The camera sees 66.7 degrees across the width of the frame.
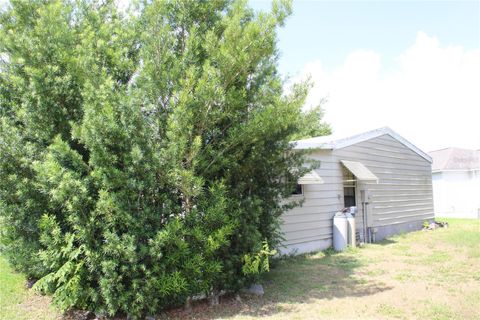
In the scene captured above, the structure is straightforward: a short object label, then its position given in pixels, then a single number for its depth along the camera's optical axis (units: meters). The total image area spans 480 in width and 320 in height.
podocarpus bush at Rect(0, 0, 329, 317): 4.68
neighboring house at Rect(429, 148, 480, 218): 22.83
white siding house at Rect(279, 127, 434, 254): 9.80
